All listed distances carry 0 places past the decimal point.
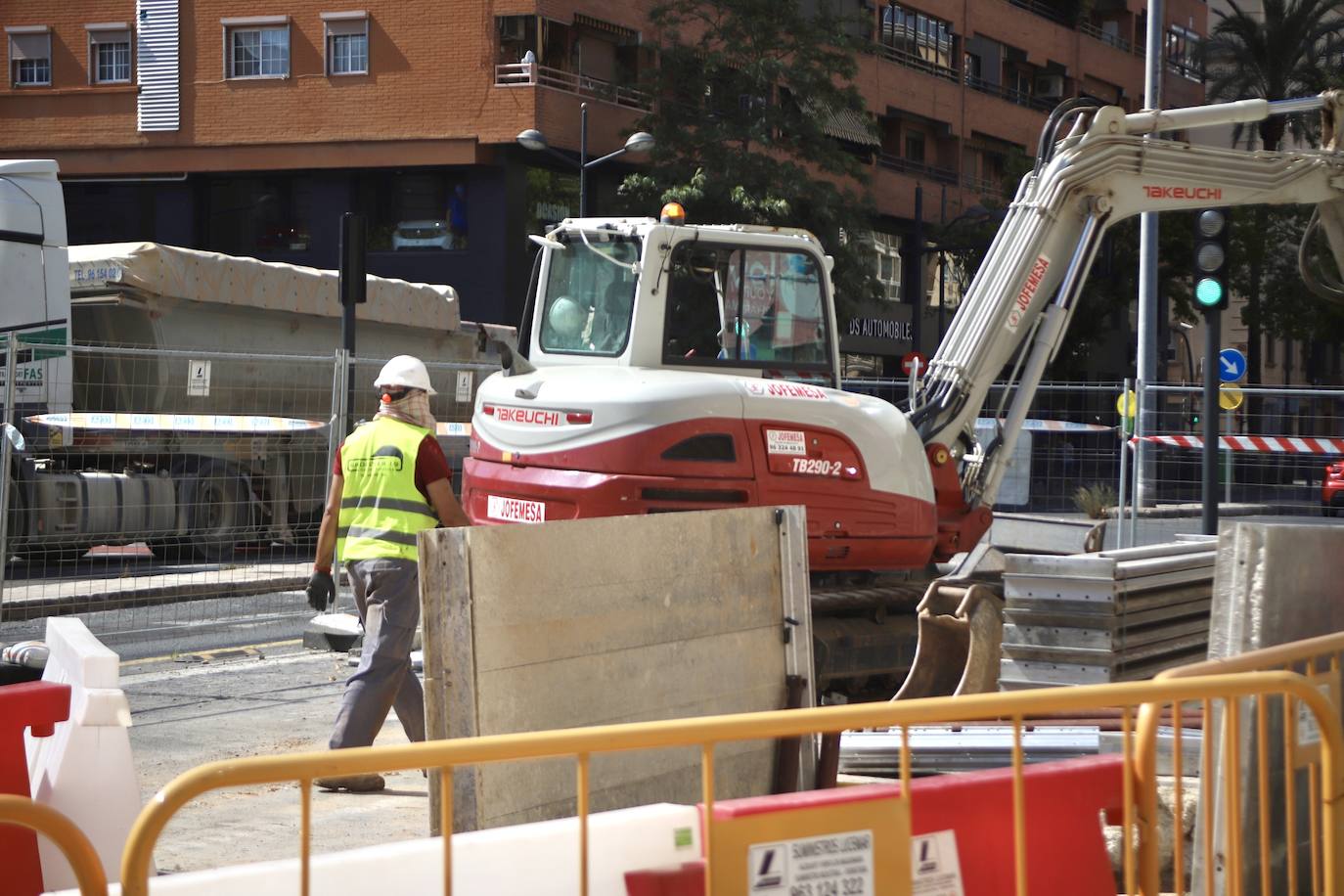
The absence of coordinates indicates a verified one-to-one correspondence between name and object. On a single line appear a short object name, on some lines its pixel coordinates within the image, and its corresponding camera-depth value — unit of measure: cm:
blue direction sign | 2116
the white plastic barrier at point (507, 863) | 310
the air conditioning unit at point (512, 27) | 3303
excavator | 903
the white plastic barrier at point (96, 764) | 435
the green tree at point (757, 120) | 3200
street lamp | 2673
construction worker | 722
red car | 1663
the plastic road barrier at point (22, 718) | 429
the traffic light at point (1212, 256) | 1184
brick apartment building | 3309
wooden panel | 493
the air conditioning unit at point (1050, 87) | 5181
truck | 1459
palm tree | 4728
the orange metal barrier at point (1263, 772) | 384
